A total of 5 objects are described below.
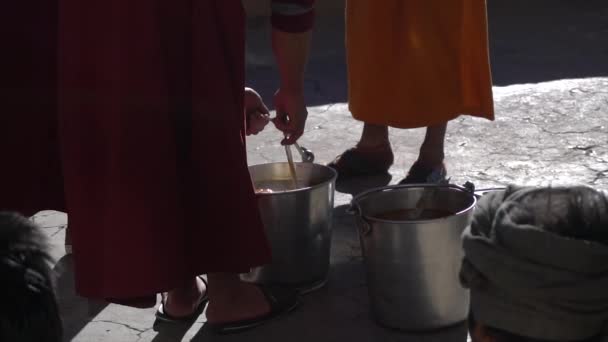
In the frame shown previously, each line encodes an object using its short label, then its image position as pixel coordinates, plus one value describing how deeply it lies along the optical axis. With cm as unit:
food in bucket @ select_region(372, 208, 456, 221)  261
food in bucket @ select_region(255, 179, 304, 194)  299
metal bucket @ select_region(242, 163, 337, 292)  278
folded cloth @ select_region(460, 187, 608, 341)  168
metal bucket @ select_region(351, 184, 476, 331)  248
